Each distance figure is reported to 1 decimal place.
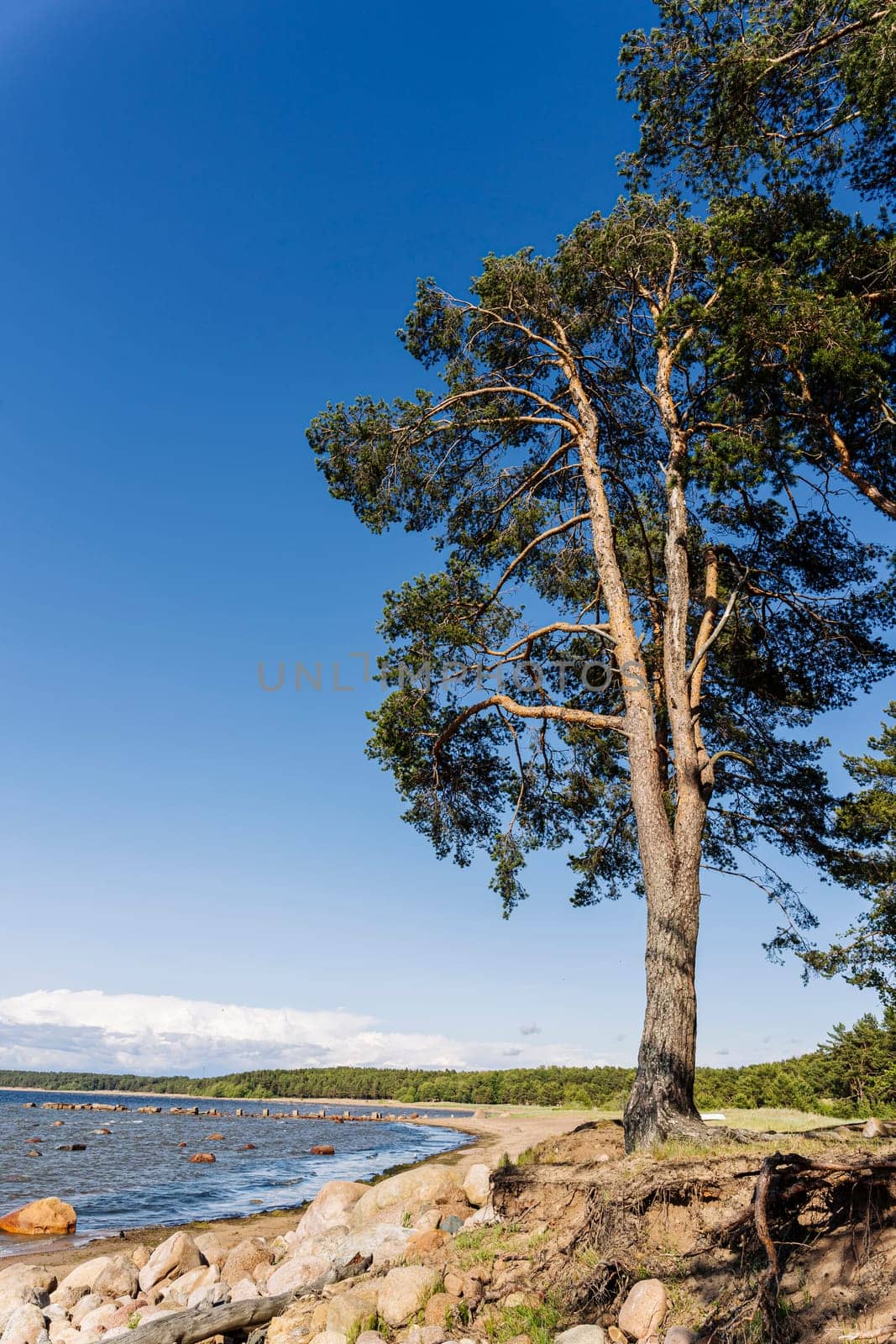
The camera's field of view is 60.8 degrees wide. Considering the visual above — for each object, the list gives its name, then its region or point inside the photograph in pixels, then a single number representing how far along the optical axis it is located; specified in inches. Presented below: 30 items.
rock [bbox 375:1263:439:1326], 235.5
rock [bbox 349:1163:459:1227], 375.6
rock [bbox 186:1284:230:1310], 318.0
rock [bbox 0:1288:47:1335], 348.8
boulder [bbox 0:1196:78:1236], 557.9
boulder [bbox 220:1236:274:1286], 363.3
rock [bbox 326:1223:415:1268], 303.6
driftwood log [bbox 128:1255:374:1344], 260.4
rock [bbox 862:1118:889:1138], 311.7
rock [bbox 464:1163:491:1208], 360.8
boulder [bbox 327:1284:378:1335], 235.8
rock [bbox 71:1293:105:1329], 335.9
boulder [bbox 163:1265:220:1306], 350.6
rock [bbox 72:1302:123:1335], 319.3
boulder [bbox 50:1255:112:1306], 377.4
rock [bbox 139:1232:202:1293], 383.2
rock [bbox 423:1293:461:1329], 225.5
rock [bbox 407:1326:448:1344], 214.2
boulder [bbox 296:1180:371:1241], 402.9
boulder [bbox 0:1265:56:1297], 364.2
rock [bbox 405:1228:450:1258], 289.3
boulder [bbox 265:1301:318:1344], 245.3
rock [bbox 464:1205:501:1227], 301.7
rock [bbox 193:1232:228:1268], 398.5
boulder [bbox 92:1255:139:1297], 374.3
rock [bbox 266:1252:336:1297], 311.0
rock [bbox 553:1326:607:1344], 185.9
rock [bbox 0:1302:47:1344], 317.1
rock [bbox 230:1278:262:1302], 323.6
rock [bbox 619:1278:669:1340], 193.0
